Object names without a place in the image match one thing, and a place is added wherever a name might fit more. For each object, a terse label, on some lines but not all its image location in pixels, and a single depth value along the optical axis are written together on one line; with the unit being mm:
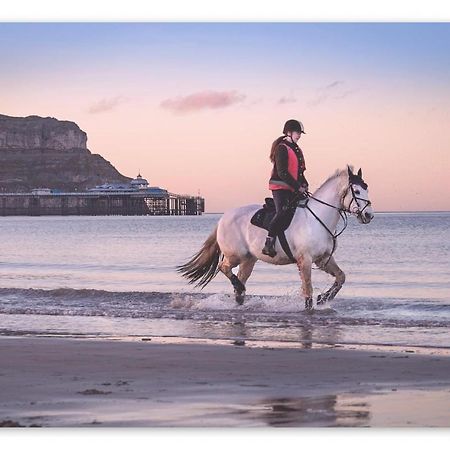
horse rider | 13695
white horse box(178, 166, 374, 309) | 14164
